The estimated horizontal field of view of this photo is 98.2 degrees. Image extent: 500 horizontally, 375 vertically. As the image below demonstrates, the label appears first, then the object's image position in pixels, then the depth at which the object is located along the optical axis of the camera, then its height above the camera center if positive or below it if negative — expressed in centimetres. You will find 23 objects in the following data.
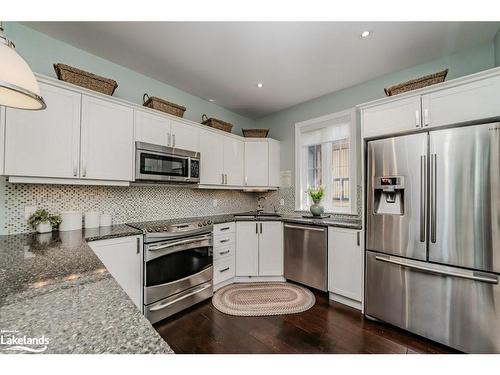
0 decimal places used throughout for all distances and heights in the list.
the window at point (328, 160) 300 +51
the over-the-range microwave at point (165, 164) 224 +32
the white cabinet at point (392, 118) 194 +73
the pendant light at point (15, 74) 83 +47
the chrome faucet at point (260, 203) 399 -19
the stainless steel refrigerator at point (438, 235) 158 -34
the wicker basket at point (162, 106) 241 +101
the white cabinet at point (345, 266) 230 -80
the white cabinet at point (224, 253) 271 -77
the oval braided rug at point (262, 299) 225 -122
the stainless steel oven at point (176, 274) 202 -84
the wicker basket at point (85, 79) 183 +102
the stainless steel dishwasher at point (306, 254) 259 -77
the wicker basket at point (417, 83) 189 +101
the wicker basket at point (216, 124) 307 +101
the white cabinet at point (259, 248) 297 -76
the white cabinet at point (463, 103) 161 +72
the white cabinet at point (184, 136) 257 +70
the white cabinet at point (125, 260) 175 -58
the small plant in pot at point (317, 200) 307 -10
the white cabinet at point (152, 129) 227 +70
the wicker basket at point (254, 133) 353 +98
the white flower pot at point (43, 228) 183 -30
